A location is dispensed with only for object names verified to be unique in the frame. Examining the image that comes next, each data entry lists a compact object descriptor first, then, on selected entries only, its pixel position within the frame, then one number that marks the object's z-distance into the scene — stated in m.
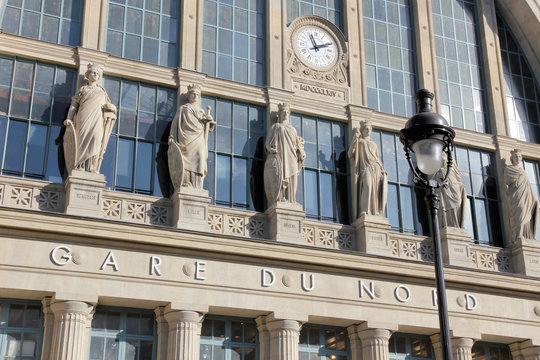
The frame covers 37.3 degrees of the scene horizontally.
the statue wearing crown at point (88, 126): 21.58
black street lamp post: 11.81
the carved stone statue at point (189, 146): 22.67
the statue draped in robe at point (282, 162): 23.70
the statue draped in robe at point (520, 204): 26.73
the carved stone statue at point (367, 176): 24.72
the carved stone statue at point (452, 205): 25.91
